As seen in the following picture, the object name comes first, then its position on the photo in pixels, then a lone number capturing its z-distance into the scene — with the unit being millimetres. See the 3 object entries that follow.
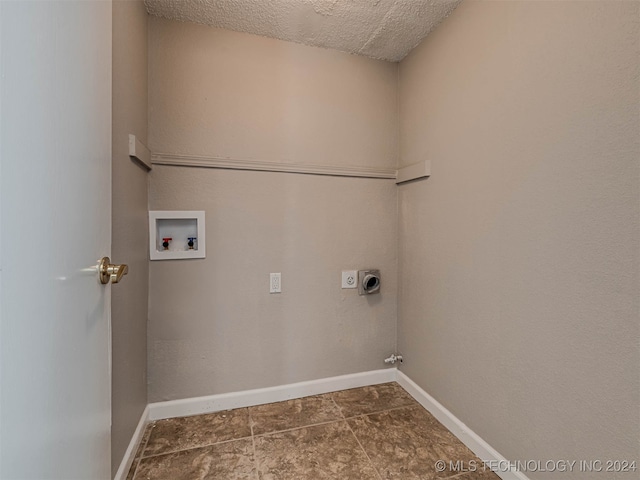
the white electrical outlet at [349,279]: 1924
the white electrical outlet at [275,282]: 1773
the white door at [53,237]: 408
